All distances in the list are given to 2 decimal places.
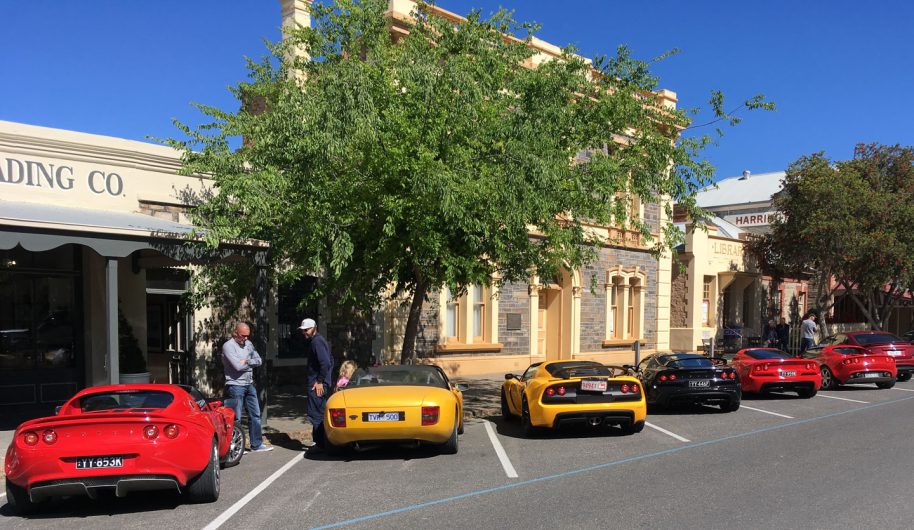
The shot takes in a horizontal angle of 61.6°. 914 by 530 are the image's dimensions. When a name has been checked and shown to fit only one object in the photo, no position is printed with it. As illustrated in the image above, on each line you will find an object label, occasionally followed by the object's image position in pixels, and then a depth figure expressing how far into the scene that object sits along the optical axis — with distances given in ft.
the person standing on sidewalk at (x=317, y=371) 33.60
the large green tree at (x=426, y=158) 35.29
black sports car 42.98
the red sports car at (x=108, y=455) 21.12
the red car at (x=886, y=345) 63.52
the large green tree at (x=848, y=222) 88.89
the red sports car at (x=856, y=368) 56.08
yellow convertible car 29.37
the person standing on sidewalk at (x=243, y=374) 32.24
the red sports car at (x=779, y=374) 49.90
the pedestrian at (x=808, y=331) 72.08
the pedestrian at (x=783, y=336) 96.84
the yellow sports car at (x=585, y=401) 34.45
